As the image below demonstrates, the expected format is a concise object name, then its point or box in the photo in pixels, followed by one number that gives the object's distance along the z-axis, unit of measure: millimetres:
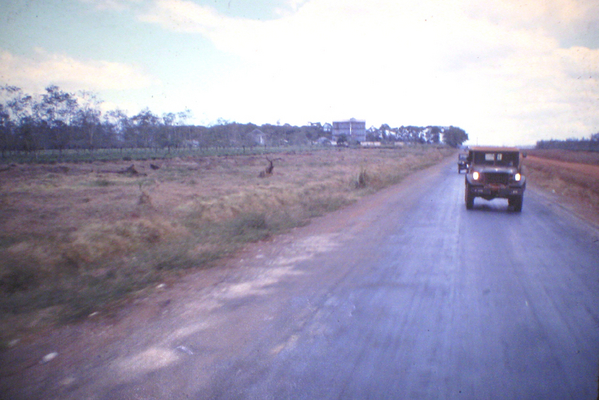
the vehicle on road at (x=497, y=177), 15438
